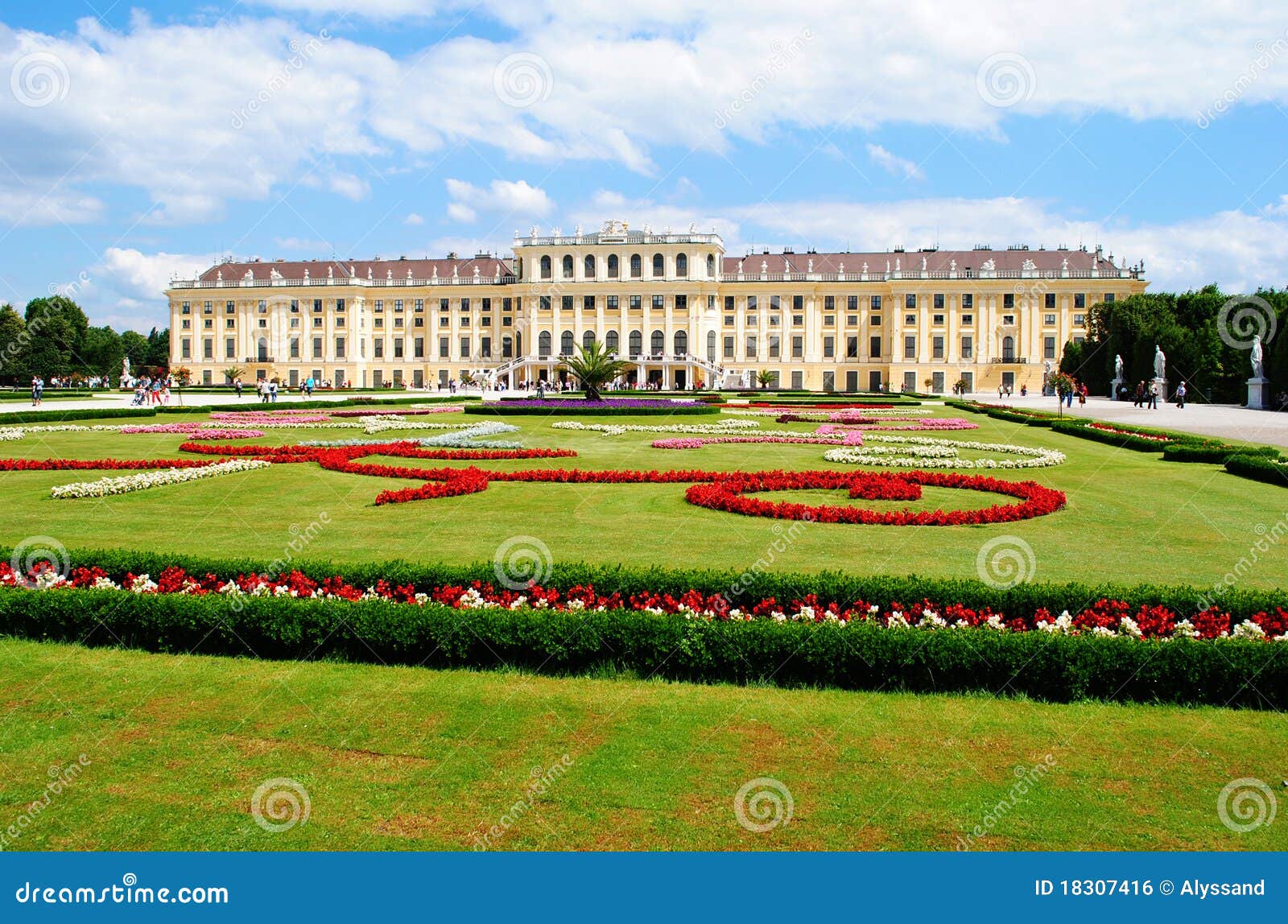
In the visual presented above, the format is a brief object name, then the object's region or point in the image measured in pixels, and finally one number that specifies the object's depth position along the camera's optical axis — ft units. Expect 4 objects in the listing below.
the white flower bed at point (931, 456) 58.03
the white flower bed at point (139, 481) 44.09
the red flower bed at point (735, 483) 38.78
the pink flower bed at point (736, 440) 70.33
